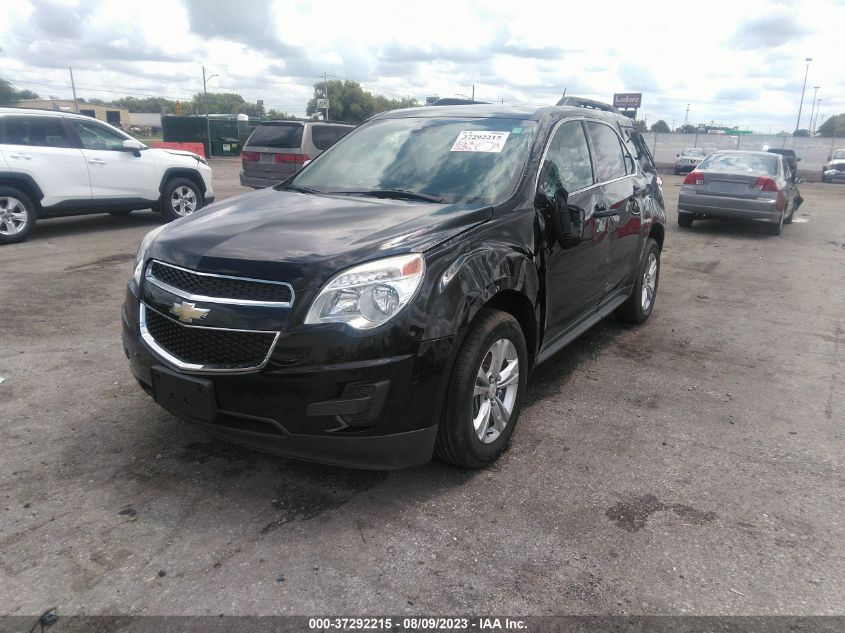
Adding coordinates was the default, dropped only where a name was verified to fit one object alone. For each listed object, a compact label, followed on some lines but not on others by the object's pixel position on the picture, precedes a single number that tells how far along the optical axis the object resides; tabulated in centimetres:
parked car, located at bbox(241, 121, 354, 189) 1316
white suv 886
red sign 7625
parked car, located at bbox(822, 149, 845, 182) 3081
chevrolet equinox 265
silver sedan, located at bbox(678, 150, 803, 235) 1147
